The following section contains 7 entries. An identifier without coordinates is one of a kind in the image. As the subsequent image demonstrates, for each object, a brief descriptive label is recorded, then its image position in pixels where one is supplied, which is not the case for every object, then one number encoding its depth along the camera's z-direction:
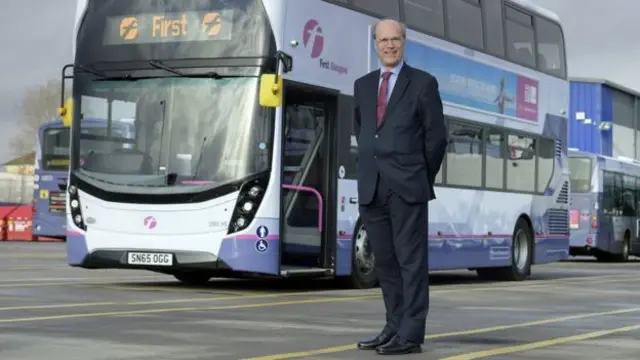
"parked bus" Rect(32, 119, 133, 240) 41.97
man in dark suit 8.36
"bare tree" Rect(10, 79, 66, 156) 116.19
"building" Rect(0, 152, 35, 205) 84.25
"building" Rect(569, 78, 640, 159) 70.75
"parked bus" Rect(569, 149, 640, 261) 37.84
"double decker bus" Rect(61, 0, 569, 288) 15.12
